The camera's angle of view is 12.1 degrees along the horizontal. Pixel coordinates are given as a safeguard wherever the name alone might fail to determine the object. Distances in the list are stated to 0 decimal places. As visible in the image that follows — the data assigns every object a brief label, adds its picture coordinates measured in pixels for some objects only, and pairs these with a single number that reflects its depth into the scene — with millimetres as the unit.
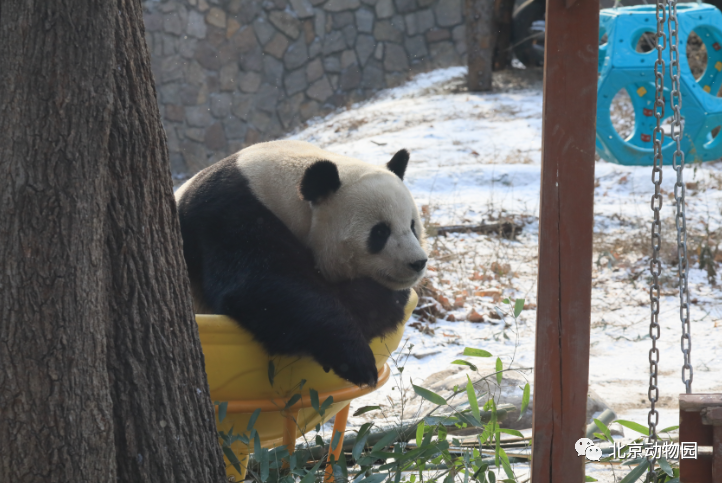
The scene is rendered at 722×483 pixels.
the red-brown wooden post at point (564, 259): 9109
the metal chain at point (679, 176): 9053
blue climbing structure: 13812
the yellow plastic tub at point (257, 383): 9126
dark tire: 25525
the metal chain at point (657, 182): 9039
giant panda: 9148
